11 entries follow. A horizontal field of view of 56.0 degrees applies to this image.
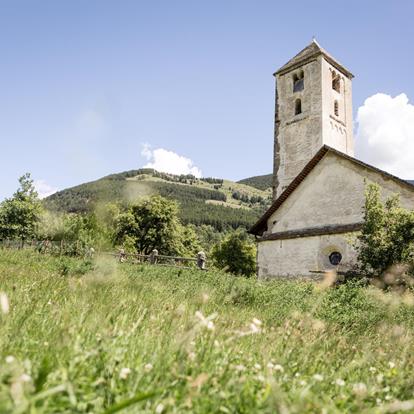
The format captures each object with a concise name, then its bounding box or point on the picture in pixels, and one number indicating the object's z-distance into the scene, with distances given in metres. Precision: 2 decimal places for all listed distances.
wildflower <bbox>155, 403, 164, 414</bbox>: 1.67
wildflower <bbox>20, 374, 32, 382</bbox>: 1.42
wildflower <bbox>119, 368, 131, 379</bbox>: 1.91
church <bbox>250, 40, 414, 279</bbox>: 18.91
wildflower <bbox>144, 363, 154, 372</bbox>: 2.03
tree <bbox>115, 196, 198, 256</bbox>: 49.56
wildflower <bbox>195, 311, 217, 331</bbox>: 1.78
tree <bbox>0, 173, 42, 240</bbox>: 37.31
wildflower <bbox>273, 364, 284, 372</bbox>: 2.34
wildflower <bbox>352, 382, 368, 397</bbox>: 1.99
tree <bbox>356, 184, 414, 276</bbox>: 14.32
